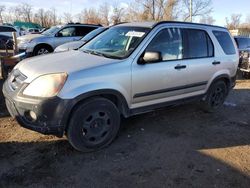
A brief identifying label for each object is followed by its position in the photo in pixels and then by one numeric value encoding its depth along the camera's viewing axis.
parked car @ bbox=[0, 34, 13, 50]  13.86
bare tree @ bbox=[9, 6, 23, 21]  51.74
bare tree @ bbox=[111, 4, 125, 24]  32.43
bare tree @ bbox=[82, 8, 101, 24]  38.44
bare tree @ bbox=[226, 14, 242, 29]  48.41
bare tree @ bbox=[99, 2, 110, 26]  36.72
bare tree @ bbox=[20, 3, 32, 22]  51.80
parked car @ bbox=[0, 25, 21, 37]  15.47
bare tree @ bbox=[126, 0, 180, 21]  28.04
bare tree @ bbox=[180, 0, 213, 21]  28.80
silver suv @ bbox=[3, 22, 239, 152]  2.62
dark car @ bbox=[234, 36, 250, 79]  7.87
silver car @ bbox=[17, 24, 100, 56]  8.80
